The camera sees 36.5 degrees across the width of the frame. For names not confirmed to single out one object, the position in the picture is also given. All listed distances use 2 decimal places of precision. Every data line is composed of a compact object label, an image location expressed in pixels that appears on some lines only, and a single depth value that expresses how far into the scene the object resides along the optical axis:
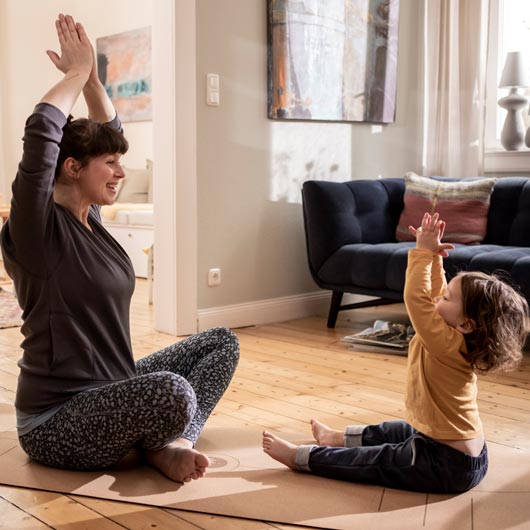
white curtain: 4.61
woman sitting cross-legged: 1.78
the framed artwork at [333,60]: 4.01
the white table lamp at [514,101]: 4.43
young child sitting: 1.78
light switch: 3.74
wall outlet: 3.85
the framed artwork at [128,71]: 7.71
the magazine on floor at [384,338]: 3.45
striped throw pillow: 3.99
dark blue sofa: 3.73
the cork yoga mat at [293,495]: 1.70
